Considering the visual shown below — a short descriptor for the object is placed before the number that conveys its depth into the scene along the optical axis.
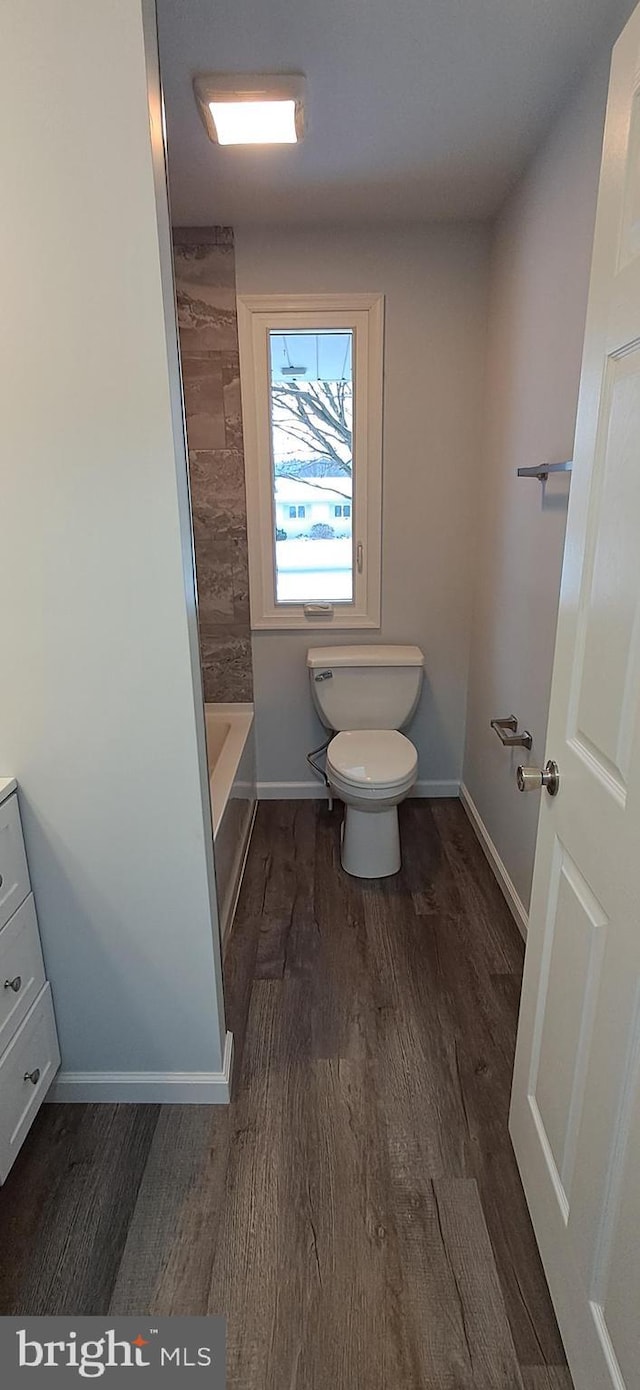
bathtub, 2.15
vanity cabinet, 1.34
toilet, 2.36
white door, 0.90
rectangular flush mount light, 1.63
